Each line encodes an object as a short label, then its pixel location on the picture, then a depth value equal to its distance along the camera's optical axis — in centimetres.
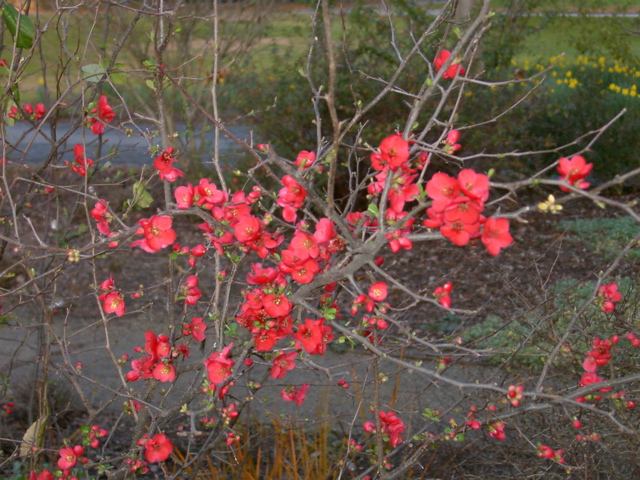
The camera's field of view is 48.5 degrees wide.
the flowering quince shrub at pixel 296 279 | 139
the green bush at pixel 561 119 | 641
